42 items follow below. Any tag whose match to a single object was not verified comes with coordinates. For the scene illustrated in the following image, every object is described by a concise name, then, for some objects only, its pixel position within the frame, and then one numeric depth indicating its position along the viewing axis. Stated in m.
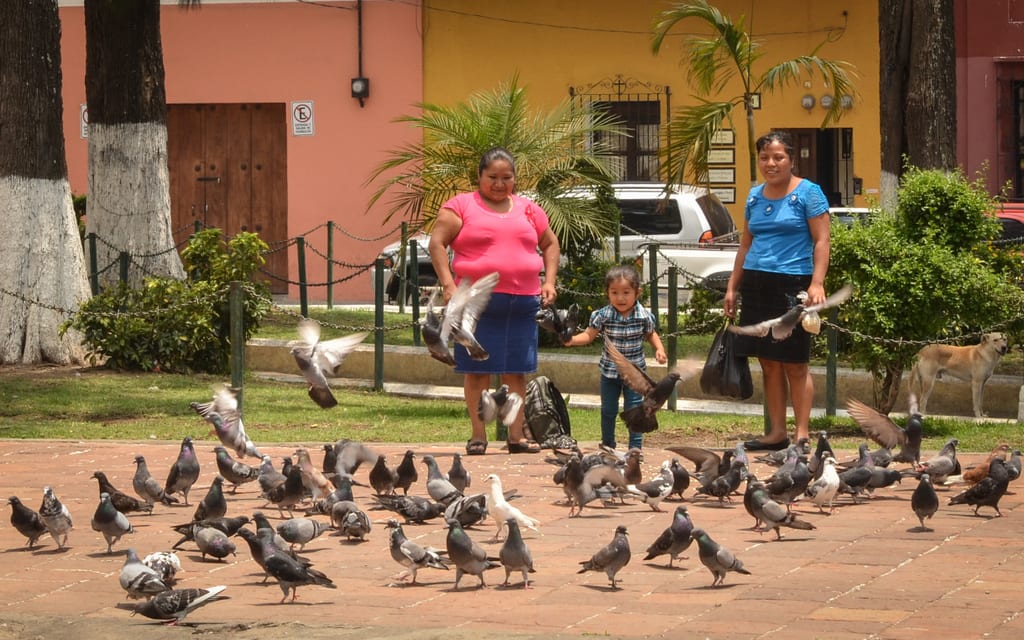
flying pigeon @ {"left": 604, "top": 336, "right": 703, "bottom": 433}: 14.80
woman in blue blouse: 15.18
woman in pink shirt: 15.48
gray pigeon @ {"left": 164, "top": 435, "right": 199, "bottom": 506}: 13.52
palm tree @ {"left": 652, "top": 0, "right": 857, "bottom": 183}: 28.32
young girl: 15.73
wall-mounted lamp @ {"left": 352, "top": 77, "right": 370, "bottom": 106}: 40.75
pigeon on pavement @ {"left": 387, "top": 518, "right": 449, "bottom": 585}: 10.71
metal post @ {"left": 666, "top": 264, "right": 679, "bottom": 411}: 21.94
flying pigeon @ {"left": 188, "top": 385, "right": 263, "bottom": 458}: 14.80
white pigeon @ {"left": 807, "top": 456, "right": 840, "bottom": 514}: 12.96
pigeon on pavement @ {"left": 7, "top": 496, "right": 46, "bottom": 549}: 11.99
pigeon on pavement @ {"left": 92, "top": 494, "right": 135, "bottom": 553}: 11.65
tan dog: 20.70
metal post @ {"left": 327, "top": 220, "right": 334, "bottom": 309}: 34.92
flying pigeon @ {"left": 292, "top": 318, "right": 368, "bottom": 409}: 14.38
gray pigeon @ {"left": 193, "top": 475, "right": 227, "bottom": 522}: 12.07
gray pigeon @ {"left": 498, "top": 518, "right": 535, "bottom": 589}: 10.45
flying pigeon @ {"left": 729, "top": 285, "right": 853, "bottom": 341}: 14.75
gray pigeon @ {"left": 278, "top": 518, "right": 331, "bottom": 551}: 11.50
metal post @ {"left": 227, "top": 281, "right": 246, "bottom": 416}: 18.49
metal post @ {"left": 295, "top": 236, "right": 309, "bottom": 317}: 30.35
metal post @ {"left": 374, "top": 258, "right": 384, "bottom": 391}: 24.39
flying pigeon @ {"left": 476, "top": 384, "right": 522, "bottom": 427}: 15.15
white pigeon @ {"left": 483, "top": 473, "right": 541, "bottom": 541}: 11.86
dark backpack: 16.42
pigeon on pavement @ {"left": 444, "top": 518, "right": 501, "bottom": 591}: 10.50
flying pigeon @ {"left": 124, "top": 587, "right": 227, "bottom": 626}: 9.82
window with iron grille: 40.75
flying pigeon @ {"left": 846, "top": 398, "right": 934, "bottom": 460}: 14.62
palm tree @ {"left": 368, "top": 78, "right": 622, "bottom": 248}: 23.87
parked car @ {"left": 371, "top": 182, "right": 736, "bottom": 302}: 33.58
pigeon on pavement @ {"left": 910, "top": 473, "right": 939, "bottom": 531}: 12.05
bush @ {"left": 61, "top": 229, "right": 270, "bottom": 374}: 24.54
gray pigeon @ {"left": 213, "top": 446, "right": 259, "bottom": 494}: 14.00
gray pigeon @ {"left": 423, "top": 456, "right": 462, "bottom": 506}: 12.91
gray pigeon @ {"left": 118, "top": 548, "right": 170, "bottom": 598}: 10.06
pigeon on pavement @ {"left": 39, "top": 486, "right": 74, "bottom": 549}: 11.88
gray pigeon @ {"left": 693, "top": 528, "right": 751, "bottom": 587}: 10.40
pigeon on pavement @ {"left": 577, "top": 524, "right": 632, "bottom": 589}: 10.39
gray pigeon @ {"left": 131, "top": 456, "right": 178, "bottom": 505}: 13.25
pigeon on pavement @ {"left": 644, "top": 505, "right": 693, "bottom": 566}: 10.84
